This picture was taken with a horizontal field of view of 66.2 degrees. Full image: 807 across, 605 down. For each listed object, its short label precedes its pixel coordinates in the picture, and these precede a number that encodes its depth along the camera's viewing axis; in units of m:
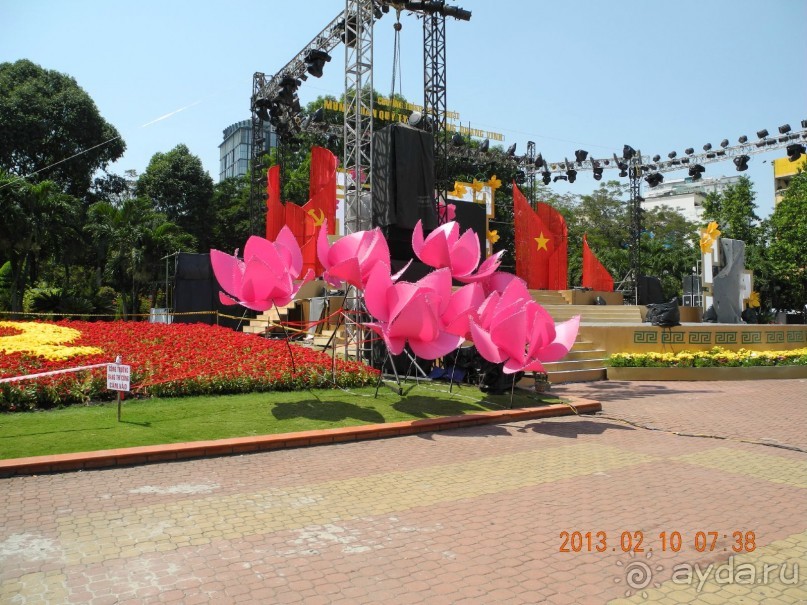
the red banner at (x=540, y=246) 25.31
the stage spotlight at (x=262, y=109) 22.67
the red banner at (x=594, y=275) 26.84
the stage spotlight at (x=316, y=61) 18.31
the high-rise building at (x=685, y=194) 76.06
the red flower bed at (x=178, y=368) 8.02
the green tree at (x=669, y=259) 39.97
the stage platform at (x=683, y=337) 15.30
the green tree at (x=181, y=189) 36.41
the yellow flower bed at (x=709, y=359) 14.45
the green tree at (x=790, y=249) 33.69
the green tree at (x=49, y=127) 28.28
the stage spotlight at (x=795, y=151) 22.39
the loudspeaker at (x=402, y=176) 13.27
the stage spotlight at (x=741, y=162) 24.35
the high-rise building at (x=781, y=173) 53.99
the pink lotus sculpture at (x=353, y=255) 8.66
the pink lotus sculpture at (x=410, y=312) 7.81
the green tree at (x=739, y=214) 37.22
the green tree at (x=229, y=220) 38.00
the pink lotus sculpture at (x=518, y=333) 8.27
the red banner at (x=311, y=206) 22.55
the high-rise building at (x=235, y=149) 89.75
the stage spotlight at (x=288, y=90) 20.80
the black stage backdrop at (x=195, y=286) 20.86
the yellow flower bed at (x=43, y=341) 9.78
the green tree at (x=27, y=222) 21.64
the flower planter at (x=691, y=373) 14.32
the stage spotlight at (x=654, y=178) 27.47
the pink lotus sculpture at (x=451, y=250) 9.45
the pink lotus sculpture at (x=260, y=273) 8.60
